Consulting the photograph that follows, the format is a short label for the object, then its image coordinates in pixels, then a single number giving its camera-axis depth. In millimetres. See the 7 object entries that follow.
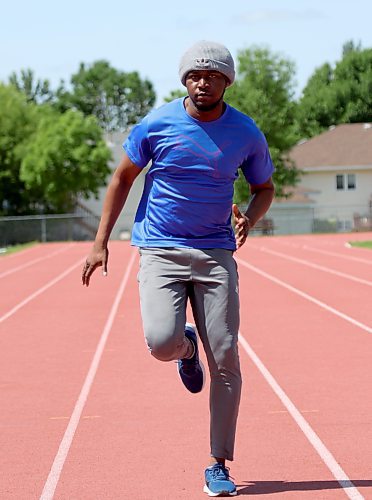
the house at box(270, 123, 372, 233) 68500
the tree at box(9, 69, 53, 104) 126312
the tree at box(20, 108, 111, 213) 65062
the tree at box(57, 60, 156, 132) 122062
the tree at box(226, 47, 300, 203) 67750
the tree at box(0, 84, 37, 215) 68188
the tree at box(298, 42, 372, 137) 84000
